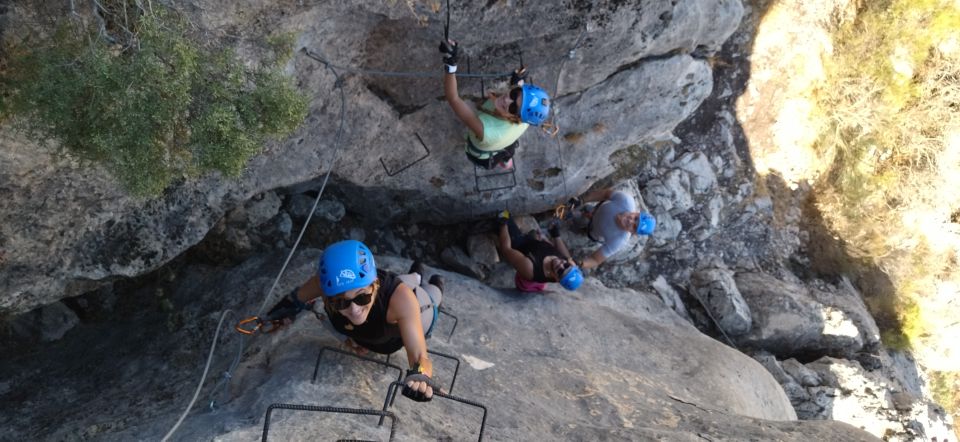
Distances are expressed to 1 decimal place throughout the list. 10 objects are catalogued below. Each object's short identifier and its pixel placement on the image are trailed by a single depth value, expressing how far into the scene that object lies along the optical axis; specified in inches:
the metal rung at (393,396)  178.1
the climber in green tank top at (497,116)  289.6
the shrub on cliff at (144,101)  179.6
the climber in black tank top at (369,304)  208.1
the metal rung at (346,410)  163.2
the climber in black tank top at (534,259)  334.6
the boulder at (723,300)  432.1
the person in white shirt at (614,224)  354.0
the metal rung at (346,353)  208.0
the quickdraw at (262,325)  222.4
